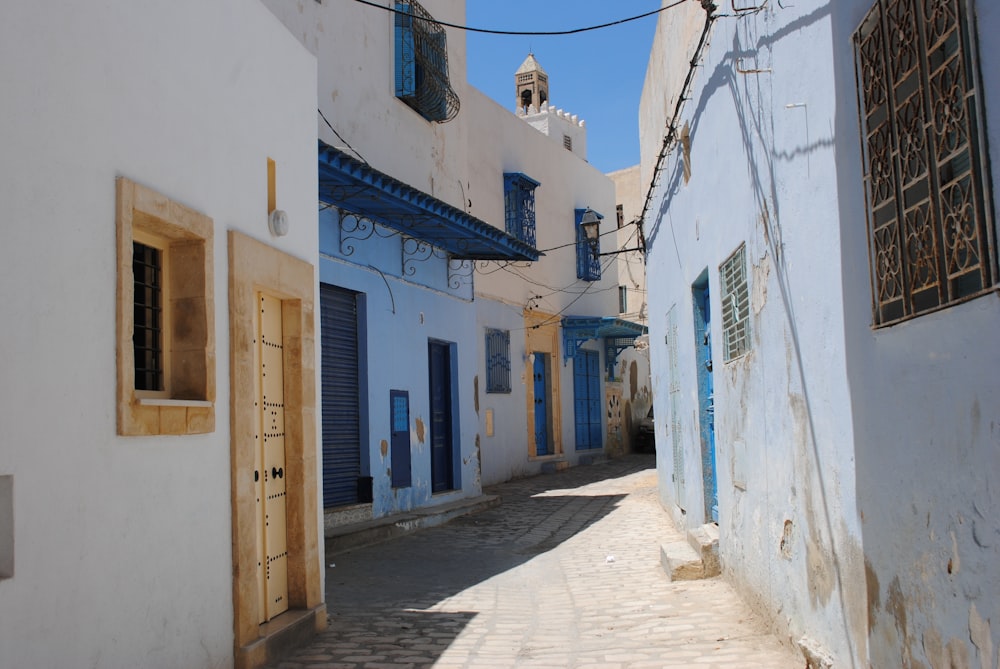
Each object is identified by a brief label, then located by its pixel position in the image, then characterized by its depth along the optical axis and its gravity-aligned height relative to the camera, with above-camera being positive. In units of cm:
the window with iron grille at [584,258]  2386 +381
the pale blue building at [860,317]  278 +32
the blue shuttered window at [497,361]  1845 +98
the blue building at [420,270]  1088 +214
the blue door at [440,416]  1390 -7
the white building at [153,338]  346 +41
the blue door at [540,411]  2098 -8
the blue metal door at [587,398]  2302 +19
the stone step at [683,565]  768 -136
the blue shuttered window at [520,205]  2012 +447
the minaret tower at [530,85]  3456 +1209
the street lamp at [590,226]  1565 +308
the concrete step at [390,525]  979 -134
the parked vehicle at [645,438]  2614 -97
